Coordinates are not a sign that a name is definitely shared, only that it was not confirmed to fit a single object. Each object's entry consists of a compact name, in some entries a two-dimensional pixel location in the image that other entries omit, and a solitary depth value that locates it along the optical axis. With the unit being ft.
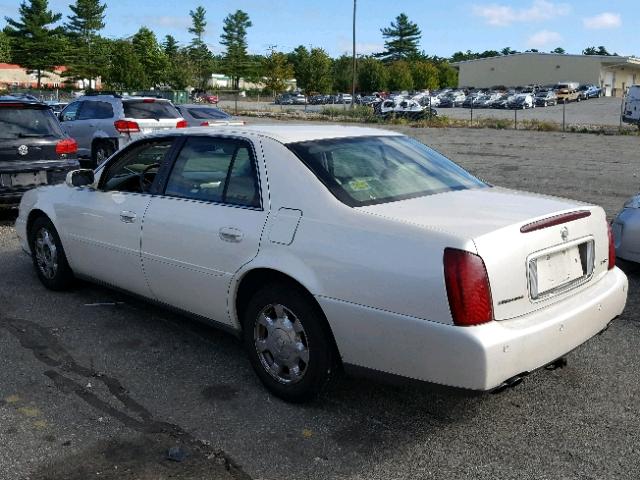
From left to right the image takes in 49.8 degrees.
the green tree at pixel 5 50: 261.65
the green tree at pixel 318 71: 292.20
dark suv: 27.68
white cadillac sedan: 10.19
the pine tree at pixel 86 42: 273.75
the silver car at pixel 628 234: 19.39
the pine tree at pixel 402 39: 398.83
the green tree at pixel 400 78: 312.09
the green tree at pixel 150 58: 261.69
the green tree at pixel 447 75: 380.58
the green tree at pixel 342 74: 318.36
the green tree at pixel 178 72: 265.13
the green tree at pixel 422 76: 334.65
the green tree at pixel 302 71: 295.28
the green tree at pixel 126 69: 244.42
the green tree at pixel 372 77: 301.43
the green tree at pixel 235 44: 339.98
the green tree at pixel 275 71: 273.54
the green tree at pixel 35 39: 262.88
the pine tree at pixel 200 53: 318.45
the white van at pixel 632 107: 112.37
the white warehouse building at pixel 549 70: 291.17
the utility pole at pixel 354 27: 165.27
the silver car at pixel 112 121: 46.03
